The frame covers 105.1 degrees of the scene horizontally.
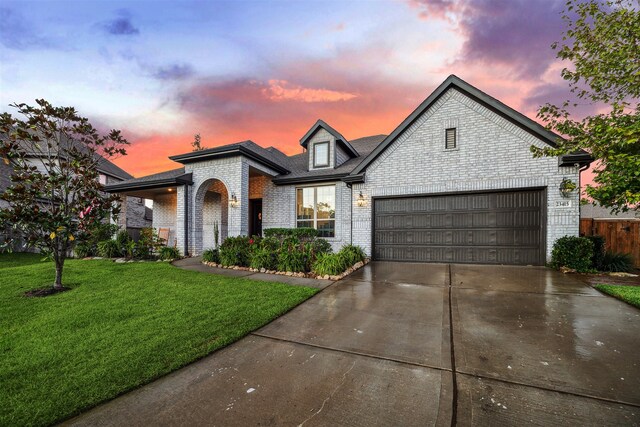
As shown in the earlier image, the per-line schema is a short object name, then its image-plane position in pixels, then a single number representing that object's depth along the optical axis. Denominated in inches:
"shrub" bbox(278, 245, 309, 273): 278.5
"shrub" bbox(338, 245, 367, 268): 292.9
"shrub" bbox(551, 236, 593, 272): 253.0
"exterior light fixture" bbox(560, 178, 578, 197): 258.2
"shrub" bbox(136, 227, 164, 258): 398.0
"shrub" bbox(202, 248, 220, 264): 344.2
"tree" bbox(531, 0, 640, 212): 189.7
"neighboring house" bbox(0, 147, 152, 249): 732.3
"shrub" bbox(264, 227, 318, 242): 404.8
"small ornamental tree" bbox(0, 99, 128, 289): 198.4
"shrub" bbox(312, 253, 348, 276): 258.2
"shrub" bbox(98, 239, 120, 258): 409.1
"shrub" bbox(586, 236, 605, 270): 267.9
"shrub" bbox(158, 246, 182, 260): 389.7
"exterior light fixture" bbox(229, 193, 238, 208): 397.7
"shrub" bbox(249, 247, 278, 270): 293.0
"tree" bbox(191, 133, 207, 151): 1246.6
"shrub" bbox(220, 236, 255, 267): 320.2
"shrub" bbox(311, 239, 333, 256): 374.0
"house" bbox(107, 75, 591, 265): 292.7
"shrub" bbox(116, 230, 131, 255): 412.5
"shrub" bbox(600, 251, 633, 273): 263.7
